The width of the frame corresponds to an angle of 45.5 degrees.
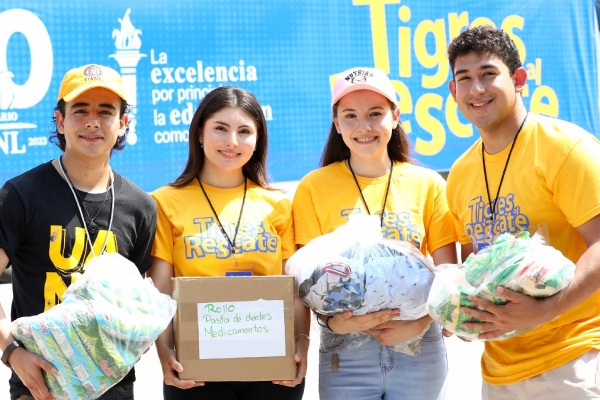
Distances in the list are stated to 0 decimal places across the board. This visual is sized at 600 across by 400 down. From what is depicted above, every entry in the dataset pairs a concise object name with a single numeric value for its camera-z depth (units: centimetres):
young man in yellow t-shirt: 238
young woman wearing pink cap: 276
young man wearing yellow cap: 253
